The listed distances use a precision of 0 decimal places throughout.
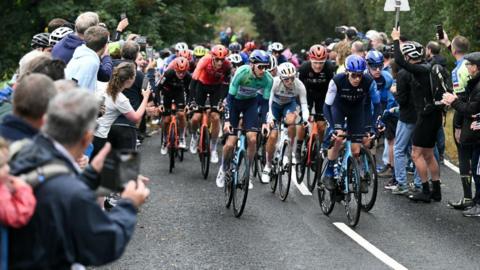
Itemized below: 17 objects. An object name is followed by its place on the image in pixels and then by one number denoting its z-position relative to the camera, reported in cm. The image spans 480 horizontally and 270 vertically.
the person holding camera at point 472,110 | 1034
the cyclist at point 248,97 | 1116
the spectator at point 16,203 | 364
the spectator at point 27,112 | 416
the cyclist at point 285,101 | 1185
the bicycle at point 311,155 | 1245
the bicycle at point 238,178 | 1029
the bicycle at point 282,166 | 1162
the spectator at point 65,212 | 368
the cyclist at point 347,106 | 1035
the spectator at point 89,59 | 815
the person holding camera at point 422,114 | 1130
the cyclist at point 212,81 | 1388
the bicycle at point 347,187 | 974
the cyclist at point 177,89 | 1467
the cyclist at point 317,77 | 1278
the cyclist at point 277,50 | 1897
